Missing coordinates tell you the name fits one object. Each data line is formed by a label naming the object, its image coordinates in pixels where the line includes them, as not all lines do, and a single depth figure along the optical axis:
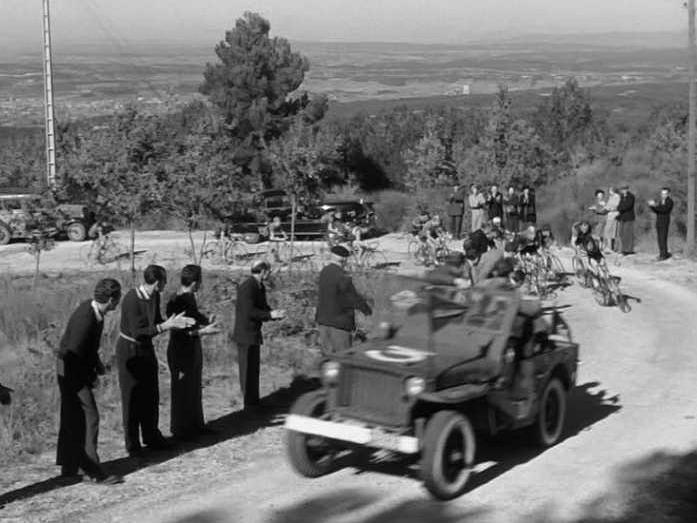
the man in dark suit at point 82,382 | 10.30
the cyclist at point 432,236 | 26.16
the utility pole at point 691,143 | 27.41
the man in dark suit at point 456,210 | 31.42
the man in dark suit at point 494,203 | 30.20
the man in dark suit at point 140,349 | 11.14
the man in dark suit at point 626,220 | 27.22
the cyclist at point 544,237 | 22.49
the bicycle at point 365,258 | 24.20
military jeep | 10.12
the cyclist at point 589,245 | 21.00
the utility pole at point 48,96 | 36.03
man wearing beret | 13.02
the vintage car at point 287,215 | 29.33
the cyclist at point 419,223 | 26.97
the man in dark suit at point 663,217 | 25.59
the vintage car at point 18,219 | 33.81
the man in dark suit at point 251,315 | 12.86
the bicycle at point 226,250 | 27.91
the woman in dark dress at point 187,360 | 11.77
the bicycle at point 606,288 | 21.14
